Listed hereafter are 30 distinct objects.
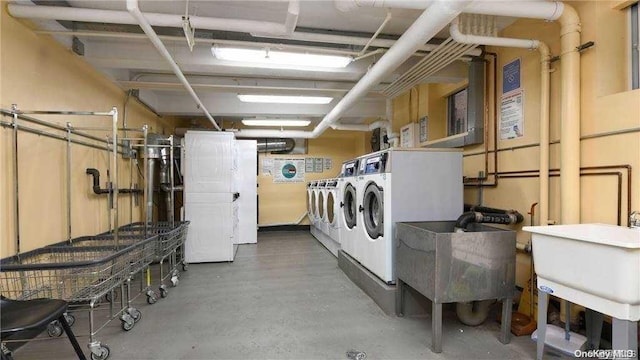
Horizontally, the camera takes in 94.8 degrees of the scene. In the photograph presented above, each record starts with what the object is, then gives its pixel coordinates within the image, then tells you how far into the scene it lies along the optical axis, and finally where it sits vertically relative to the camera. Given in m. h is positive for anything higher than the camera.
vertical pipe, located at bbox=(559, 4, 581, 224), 2.10 +0.40
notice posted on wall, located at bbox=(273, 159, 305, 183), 7.31 +0.15
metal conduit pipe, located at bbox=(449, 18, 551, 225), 2.33 +0.59
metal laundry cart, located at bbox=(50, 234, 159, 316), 2.50 -0.66
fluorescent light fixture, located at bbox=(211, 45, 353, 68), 2.63 +1.12
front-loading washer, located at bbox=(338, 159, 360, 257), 3.33 -0.36
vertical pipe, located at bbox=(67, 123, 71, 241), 2.51 +0.04
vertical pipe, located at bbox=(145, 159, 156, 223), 3.69 +0.03
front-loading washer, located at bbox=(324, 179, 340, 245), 4.54 -0.55
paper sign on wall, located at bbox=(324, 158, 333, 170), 7.52 +0.33
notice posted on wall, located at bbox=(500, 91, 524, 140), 2.70 +0.57
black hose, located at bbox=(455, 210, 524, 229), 2.47 -0.37
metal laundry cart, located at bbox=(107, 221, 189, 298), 2.97 -0.70
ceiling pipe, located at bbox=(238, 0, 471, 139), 1.73 +0.98
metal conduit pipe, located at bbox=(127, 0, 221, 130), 1.72 +0.98
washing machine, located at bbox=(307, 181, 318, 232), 5.97 -0.59
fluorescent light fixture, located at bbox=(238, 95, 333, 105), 4.10 +1.11
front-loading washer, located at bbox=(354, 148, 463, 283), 2.55 -0.14
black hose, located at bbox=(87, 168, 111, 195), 2.98 -0.03
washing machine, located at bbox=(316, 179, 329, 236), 5.18 -0.56
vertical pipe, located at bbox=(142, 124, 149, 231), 2.80 +0.19
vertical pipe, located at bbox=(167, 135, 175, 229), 3.55 -0.31
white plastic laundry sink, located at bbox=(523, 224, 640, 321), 1.35 -0.46
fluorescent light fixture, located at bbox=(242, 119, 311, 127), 5.69 +1.09
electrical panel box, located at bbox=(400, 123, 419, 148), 4.51 +0.65
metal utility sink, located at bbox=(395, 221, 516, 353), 1.97 -0.64
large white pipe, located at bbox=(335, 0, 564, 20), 1.82 +1.11
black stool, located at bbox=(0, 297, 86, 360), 1.36 -0.69
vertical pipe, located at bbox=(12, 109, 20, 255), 2.03 -0.13
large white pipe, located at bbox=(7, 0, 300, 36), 1.99 +1.10
